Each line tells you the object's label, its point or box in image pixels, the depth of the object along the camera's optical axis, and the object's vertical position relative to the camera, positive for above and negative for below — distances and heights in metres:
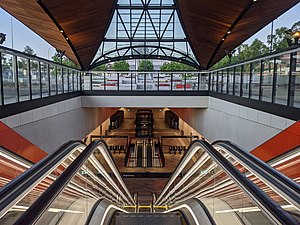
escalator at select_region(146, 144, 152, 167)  15.63 -5.00
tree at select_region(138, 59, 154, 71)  17.58 +1.71
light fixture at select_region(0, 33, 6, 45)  6.99 +1.48
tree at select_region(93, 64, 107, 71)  17.23 +1.50
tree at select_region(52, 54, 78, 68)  15.64 +1.70
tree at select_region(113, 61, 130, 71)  17.34 +1.60
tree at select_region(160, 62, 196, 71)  17.35 +1.57
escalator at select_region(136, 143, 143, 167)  15.63 -5.00
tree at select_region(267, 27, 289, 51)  10.66 +2.34
